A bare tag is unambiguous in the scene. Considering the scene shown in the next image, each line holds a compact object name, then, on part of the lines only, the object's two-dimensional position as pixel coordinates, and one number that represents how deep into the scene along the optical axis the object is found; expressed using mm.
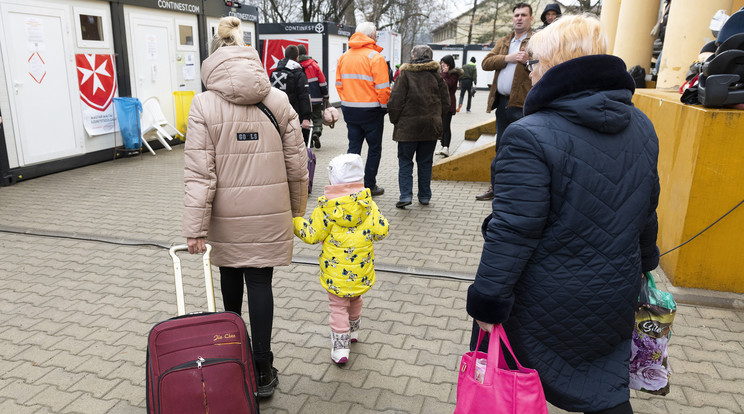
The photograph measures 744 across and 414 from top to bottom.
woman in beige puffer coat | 2672
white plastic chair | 10547
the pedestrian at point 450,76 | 10977
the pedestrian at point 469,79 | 19594
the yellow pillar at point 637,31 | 9320
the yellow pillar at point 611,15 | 12117
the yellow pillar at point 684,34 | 5836
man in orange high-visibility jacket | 6791
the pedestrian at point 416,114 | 6680
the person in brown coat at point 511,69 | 6254
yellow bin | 11320
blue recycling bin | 9758
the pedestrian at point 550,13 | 6684
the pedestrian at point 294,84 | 8414
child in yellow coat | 3111
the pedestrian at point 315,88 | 10102
